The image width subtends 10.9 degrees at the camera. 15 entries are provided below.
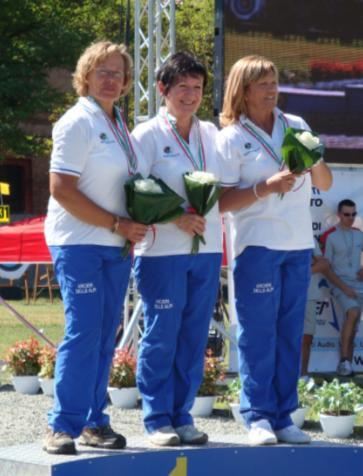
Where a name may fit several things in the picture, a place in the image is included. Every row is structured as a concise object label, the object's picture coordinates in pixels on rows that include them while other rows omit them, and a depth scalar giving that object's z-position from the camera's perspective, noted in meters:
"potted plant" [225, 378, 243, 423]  12.61
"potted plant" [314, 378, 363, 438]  12.20
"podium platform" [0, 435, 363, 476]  8.61
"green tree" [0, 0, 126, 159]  45.28
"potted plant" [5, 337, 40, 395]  15.45
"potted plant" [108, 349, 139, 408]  14.06
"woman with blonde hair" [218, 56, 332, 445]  9.70
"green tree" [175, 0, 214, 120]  51.11
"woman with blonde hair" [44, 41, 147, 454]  9.05
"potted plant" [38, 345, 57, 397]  14.88
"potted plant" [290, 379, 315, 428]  12.56
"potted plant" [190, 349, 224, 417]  13.44
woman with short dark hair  9.47
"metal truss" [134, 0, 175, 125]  15.62
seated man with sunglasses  17.05
